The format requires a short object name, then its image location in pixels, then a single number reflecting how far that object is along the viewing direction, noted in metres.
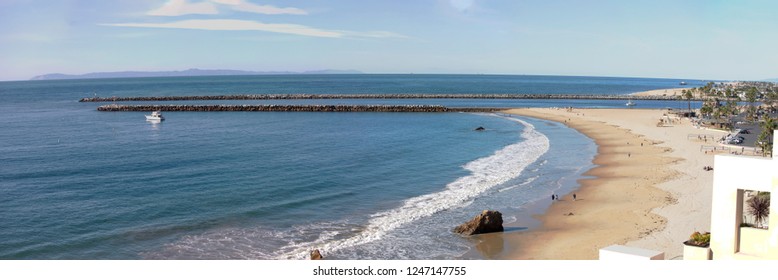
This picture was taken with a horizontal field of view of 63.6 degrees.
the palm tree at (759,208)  20.83
